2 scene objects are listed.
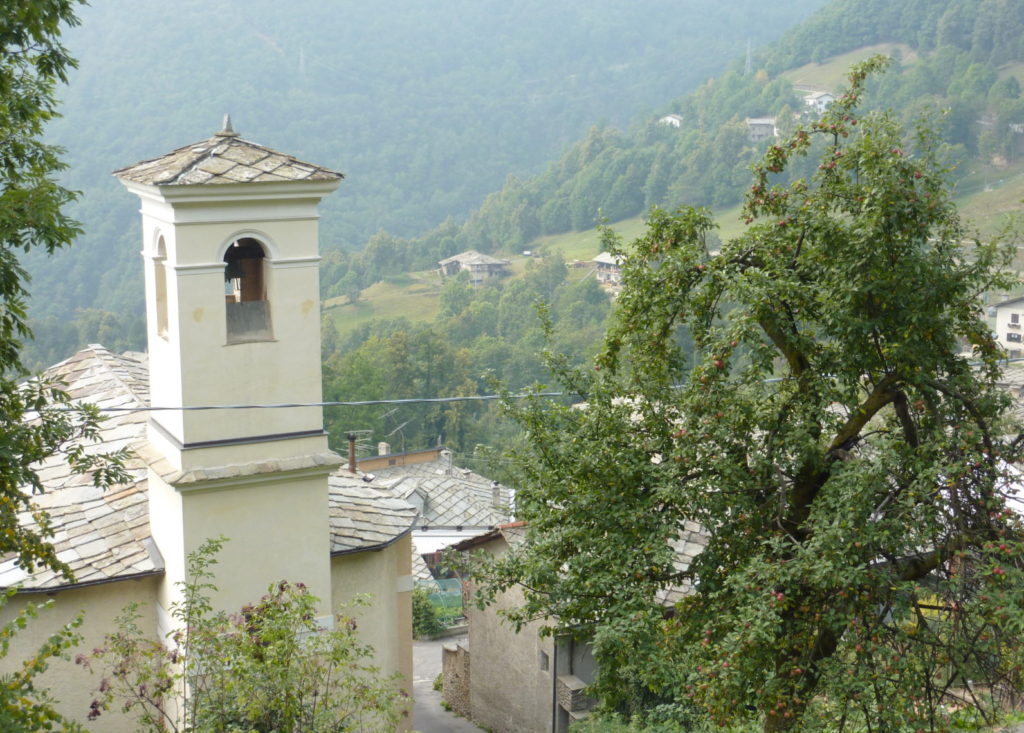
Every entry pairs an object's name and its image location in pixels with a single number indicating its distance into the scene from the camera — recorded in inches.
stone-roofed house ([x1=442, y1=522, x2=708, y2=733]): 587.8
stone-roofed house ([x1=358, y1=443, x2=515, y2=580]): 1254.3
